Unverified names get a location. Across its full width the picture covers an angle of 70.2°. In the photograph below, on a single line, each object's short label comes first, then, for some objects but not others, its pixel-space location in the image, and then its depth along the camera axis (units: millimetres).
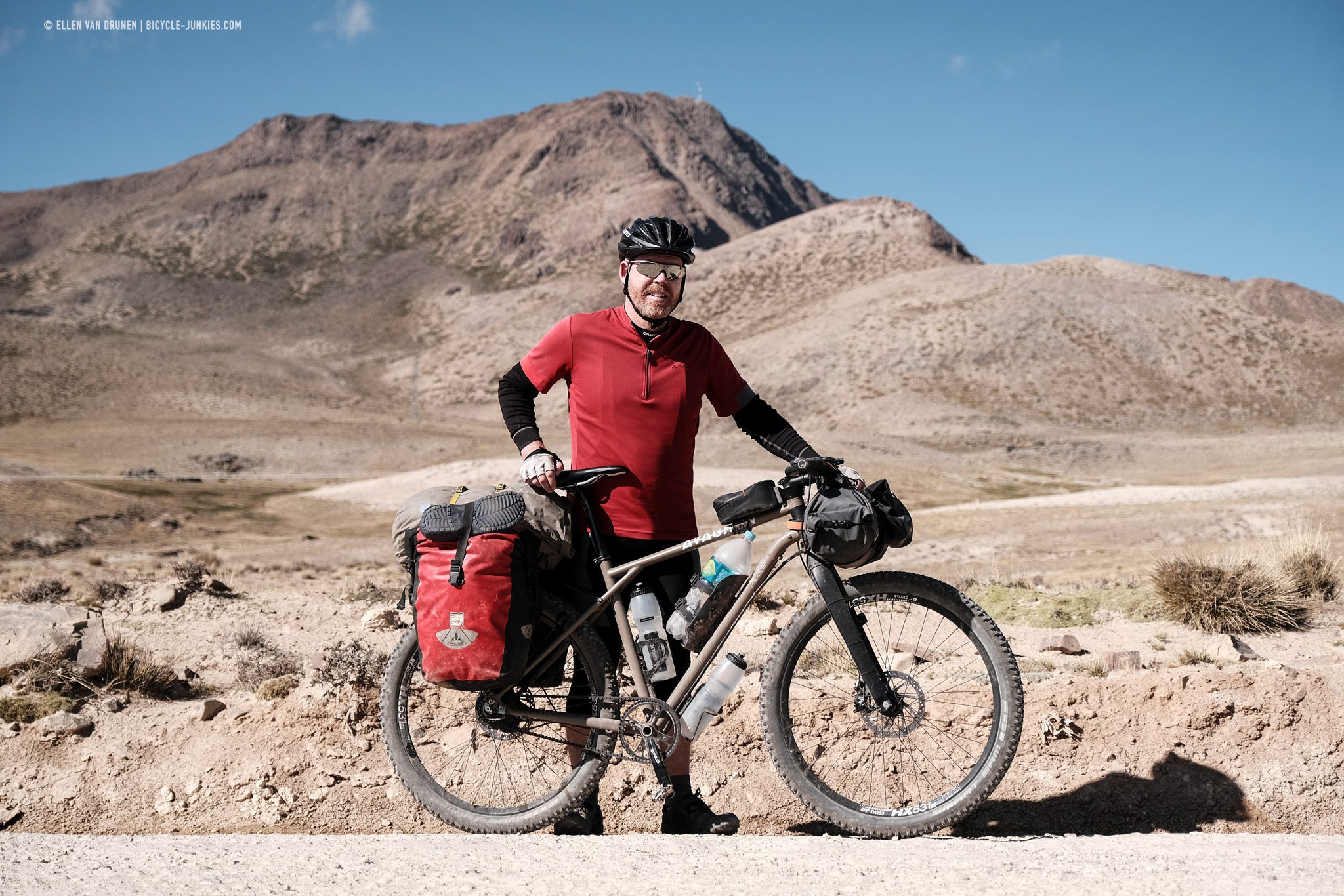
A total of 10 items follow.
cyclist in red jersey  3781
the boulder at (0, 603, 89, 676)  5664
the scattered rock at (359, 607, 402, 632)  7824
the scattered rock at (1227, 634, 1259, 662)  6312
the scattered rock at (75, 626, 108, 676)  5578
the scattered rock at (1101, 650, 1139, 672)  5941
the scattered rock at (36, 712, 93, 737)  5121
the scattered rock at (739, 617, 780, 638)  7188
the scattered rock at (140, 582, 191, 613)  8367
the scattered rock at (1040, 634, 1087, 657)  6414
